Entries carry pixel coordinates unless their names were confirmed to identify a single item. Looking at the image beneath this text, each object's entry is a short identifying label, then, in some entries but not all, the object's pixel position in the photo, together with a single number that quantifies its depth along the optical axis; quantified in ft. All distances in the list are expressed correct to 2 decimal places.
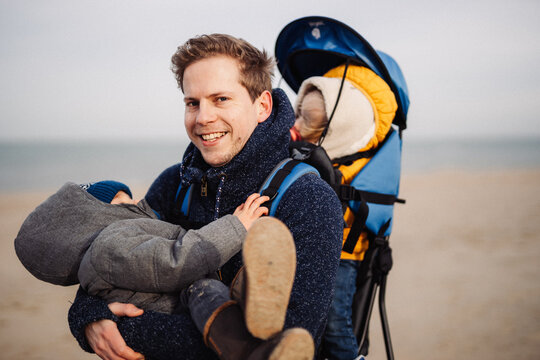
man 4.96
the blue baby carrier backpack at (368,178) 8.48
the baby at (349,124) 8.57
